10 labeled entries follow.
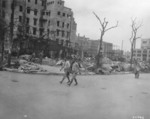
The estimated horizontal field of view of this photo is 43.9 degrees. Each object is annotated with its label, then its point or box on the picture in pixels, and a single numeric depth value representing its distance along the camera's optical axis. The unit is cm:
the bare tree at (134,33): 3438
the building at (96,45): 11312
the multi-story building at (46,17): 4209
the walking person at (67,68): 1114
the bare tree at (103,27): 2680
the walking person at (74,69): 1080
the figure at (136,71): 1845
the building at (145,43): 10220
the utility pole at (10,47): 1714
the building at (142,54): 9434
